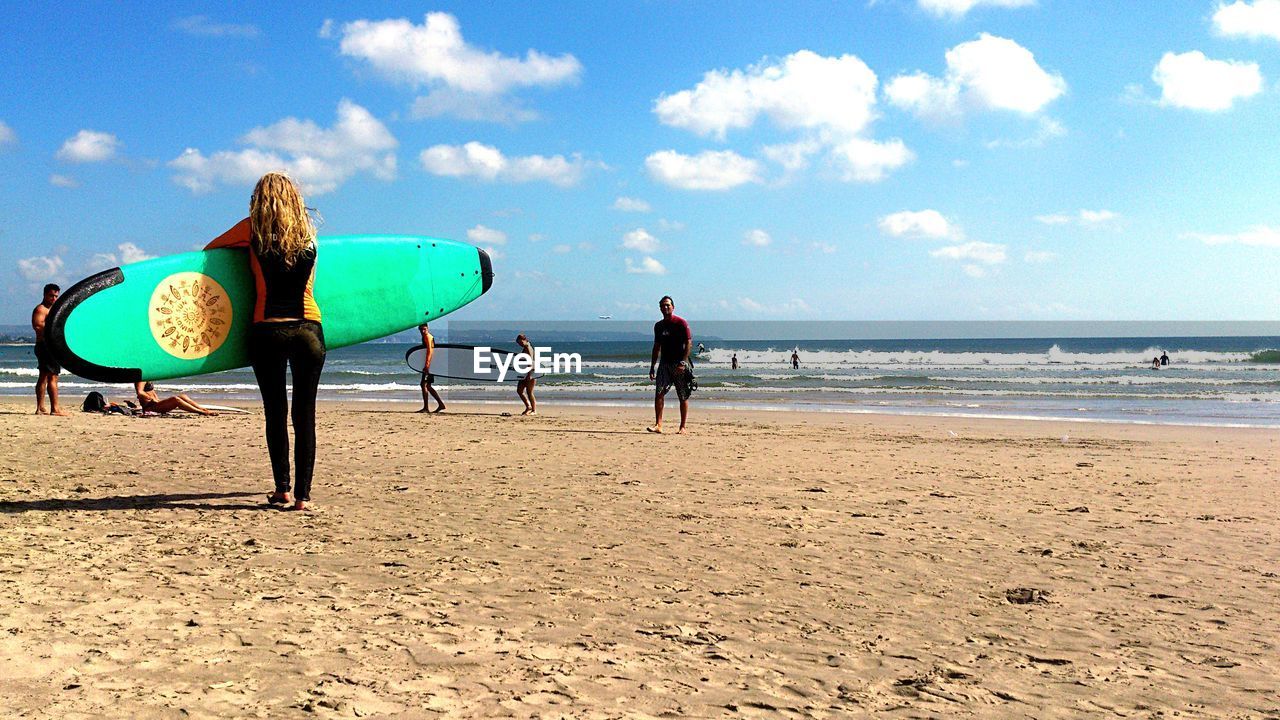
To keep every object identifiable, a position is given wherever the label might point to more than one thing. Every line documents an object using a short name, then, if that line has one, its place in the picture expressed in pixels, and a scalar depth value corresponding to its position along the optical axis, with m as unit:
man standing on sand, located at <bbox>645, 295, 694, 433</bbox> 11.00
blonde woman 5.09
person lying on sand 12.66
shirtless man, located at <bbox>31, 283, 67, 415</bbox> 10.98
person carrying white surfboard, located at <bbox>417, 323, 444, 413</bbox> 15.30
